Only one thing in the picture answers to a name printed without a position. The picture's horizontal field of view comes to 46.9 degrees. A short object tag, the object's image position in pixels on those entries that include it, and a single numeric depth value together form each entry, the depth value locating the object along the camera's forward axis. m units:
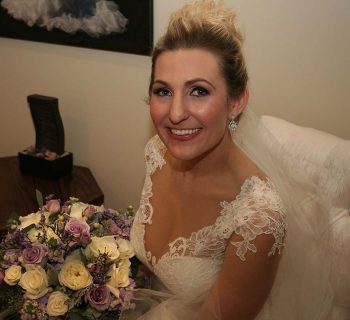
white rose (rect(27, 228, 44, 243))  1.15
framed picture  1.88
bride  1.10
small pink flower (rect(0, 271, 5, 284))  1.08
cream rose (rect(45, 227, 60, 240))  1.14
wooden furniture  1.89
